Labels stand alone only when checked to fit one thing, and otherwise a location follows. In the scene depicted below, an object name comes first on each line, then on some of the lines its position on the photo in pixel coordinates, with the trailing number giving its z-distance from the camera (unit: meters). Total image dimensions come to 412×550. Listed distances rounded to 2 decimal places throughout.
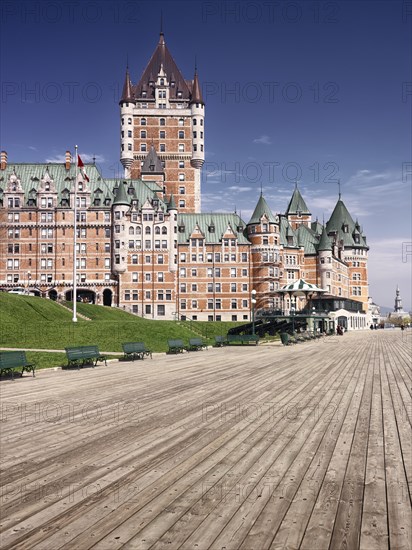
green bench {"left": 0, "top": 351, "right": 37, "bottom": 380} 18.17
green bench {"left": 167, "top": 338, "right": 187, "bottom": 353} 31.14
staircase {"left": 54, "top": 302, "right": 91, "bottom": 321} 54.62
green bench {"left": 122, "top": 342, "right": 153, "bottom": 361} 26.31
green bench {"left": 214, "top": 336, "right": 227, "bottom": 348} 38.71
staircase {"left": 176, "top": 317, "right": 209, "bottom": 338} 59.55
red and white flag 85.17
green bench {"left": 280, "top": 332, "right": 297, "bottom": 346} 40.59
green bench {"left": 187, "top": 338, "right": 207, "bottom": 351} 33.00
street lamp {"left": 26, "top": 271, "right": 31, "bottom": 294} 81.81
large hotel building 82.62
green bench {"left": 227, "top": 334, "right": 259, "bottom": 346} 38.41
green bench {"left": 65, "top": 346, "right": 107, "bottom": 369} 21.88
